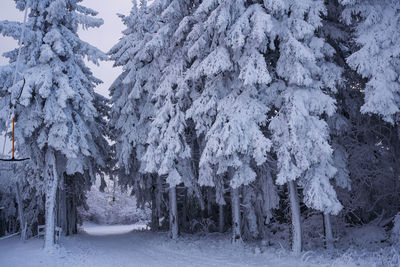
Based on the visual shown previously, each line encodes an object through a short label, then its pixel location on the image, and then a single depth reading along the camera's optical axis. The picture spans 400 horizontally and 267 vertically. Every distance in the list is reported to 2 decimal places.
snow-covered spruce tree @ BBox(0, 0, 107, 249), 12.81
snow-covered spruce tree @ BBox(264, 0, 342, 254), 9.13
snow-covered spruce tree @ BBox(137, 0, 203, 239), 12.52
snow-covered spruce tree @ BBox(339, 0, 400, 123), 8.80
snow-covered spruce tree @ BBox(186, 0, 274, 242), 9.77
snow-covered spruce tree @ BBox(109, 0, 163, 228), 15.45
